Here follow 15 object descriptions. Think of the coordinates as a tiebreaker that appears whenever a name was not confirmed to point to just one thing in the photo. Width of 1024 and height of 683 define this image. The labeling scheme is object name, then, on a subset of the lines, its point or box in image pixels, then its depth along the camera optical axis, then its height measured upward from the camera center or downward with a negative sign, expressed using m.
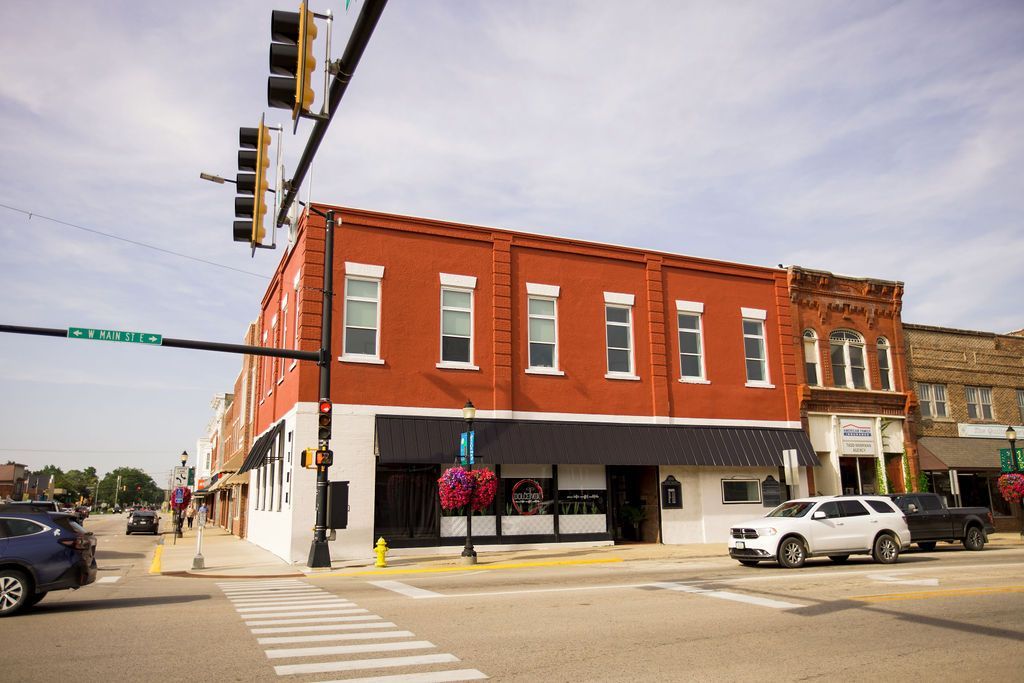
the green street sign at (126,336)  15.02 +2.97
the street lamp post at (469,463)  20.03 +0.58
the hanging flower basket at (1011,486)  27.80 -0.22
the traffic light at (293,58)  6.83 +3.75
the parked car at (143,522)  48.28 -2.07
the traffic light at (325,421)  18.61 +1.57
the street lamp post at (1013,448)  28.39 +1.19
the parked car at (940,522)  21.33 -1.13
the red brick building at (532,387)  22.09 +3.06
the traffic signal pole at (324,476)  18.77 +0.26
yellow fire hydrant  19.25 -1.62
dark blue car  11.21 -1.00
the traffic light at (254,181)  8.81 +3.48
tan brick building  31.06 +3.07
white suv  16.84 -1.11
